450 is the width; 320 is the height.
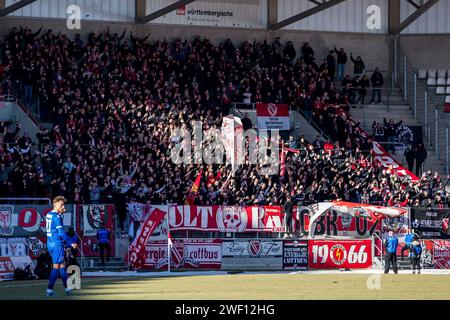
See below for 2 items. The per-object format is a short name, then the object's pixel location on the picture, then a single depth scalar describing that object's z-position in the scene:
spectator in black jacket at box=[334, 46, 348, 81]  58.34
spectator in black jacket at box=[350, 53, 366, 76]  58.62
